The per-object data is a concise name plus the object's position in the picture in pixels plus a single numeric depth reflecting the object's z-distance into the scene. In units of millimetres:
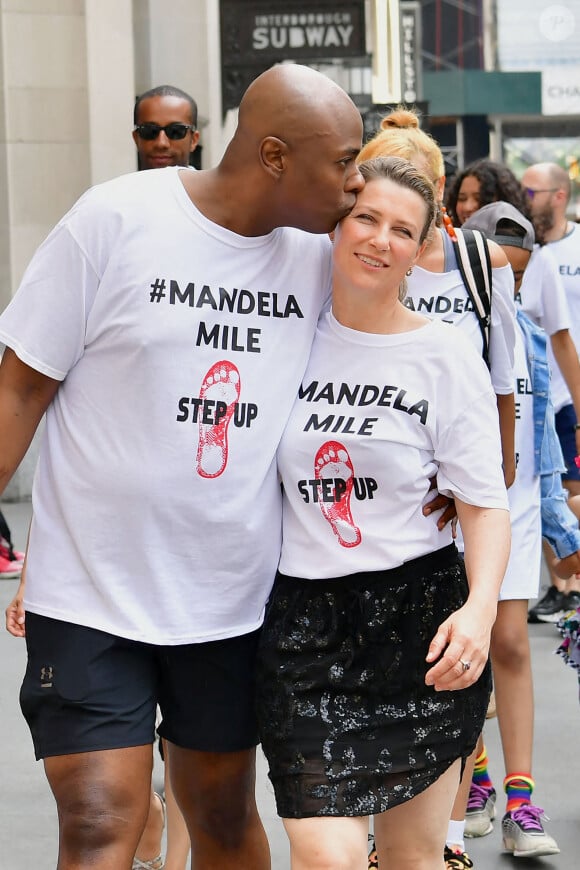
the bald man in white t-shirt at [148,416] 3098
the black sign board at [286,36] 13203
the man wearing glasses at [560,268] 7867
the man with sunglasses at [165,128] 5445
